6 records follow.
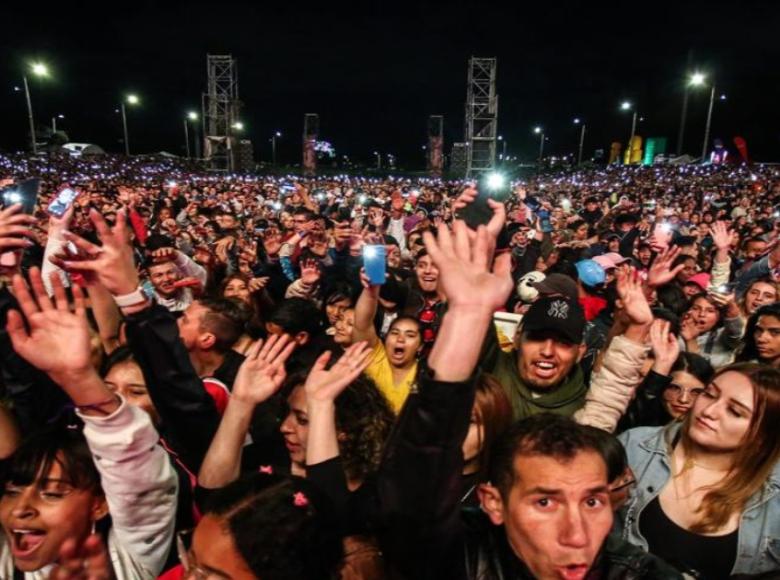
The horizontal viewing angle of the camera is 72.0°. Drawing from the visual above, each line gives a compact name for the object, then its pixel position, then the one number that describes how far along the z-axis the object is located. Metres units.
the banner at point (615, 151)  65.00
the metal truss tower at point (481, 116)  28.41
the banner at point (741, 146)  44.48
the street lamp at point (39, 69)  19.61
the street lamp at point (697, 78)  22.51
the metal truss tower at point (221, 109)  35.88
